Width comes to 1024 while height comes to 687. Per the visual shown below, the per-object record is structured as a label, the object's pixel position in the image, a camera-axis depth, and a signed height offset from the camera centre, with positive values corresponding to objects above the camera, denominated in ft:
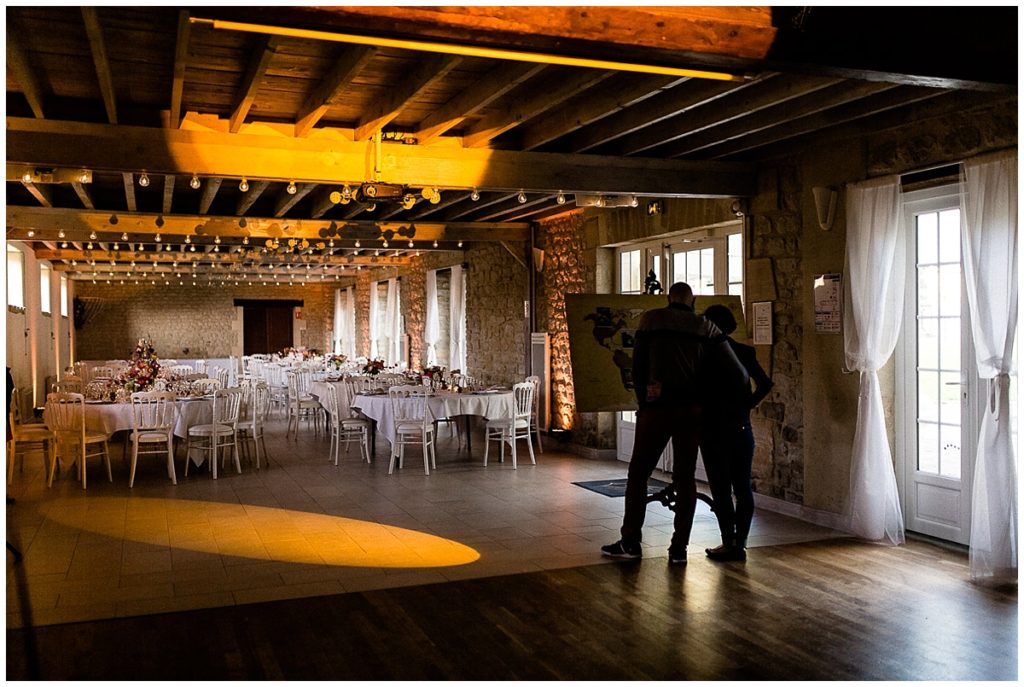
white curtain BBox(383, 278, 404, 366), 62.44 +0.46
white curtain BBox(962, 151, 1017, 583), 17.52 -0.28
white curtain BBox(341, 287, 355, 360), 79.05 +0.51
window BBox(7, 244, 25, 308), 42.95 +2.89
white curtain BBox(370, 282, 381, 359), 68.33 +0.50
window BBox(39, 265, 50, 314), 55.77 +3.02
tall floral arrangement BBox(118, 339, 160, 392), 31.86 -1.64
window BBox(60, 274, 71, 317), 68.09 +2.84
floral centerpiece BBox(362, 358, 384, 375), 39.01 -1.64
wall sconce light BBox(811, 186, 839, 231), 22.48 +3.20
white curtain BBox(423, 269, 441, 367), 52.90 +0.54
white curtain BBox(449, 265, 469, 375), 48.70 +0.83
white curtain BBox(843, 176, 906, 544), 20.84 -0.14
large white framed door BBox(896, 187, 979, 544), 19.69 -1.33
